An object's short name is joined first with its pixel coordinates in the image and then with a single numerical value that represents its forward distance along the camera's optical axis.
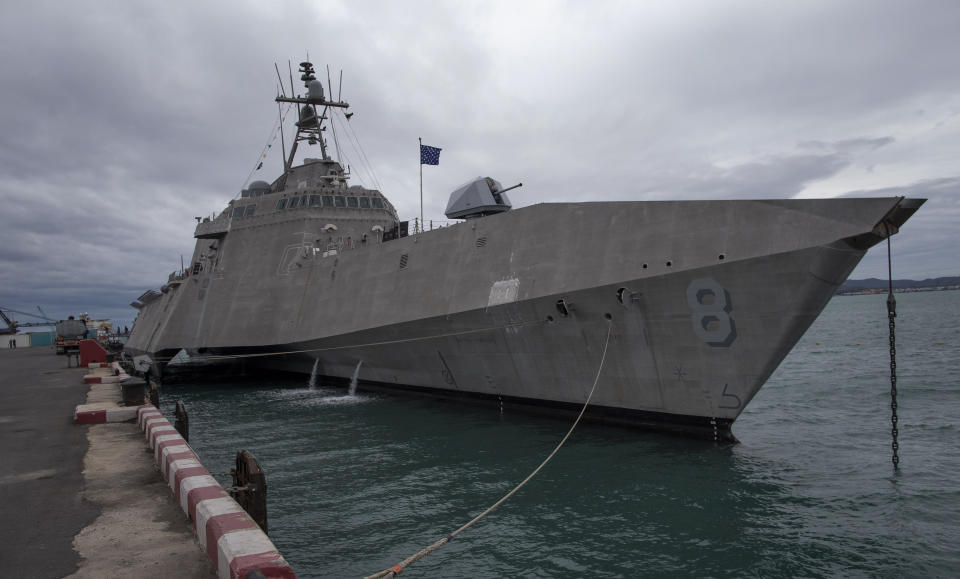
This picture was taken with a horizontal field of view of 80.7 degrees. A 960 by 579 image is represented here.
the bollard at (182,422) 8.54
